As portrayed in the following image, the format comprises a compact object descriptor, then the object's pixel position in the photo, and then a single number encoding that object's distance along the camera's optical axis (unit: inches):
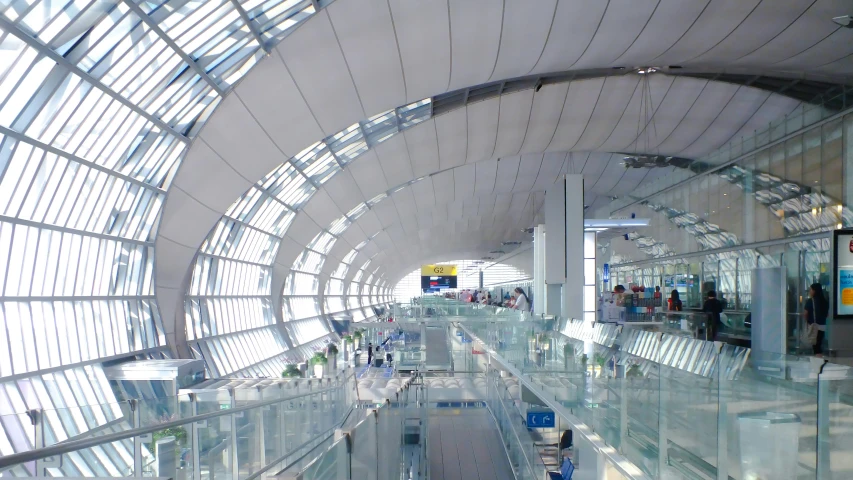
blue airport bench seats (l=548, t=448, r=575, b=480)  602.9
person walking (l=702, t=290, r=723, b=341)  835.4
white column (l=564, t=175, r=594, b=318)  956.6
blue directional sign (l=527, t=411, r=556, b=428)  652.1
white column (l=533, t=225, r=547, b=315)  1455.5
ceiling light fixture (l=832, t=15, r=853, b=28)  715.8
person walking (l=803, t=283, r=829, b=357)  685.9
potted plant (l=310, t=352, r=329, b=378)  1339.6
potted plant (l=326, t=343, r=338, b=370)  1421.3
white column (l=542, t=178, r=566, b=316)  1010.1
